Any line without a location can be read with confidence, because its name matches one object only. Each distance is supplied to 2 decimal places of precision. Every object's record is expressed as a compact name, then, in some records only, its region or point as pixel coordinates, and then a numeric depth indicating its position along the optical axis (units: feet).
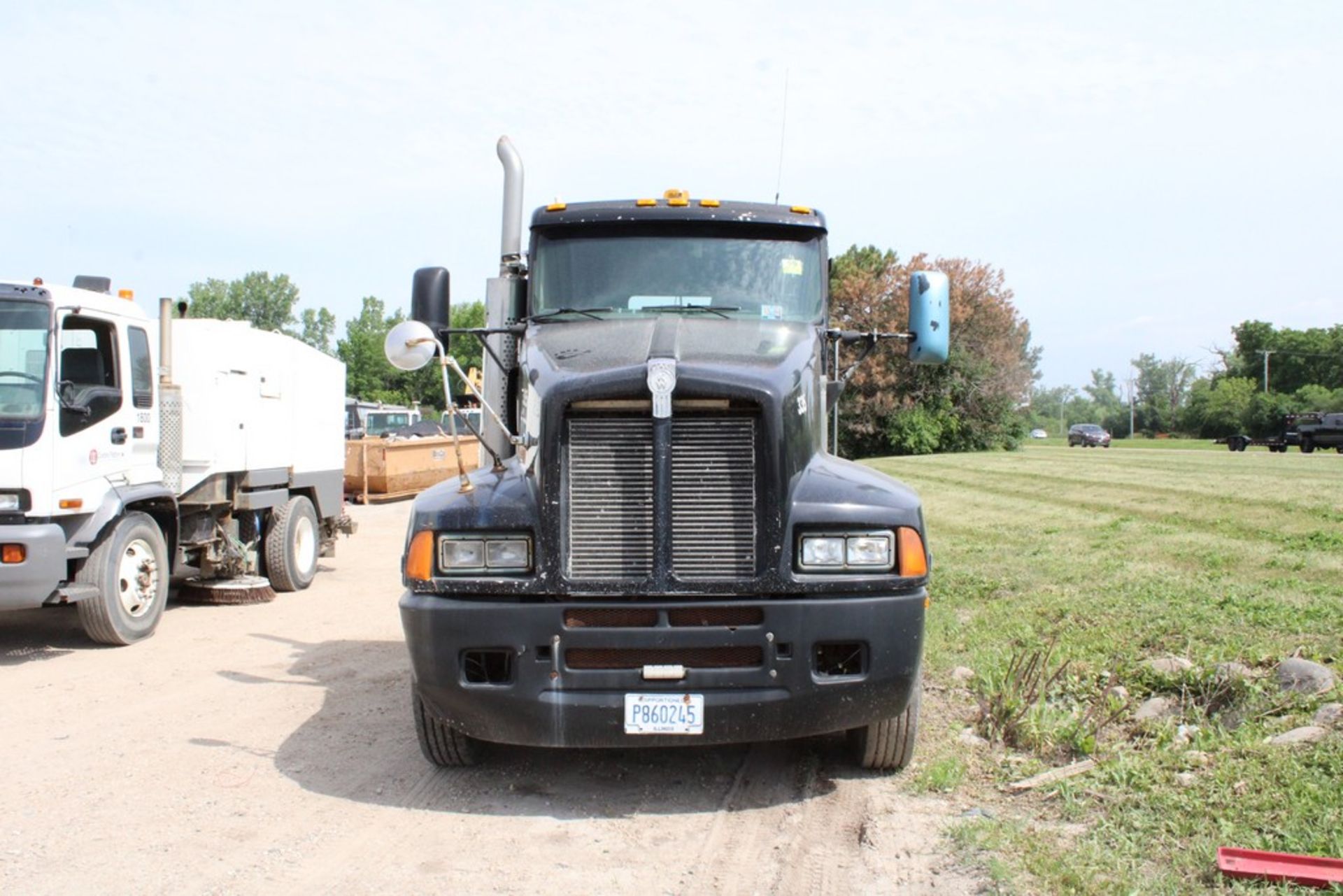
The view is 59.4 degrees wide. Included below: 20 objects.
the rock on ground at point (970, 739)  18.67
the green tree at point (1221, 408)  240.88
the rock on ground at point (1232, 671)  19.56
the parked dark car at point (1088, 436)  212.84
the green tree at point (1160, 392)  333.83
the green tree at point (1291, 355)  266.36
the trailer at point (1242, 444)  168.66
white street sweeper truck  26.58
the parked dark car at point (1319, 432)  156.46
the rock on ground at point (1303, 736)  16.38
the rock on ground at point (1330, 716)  17.04
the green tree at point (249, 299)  286.87
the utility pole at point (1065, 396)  584.40
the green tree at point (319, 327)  299.79
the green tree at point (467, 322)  198.33
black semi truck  15.40
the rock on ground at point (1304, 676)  18.86
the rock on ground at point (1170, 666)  20.49
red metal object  12.02
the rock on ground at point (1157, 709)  18.99
